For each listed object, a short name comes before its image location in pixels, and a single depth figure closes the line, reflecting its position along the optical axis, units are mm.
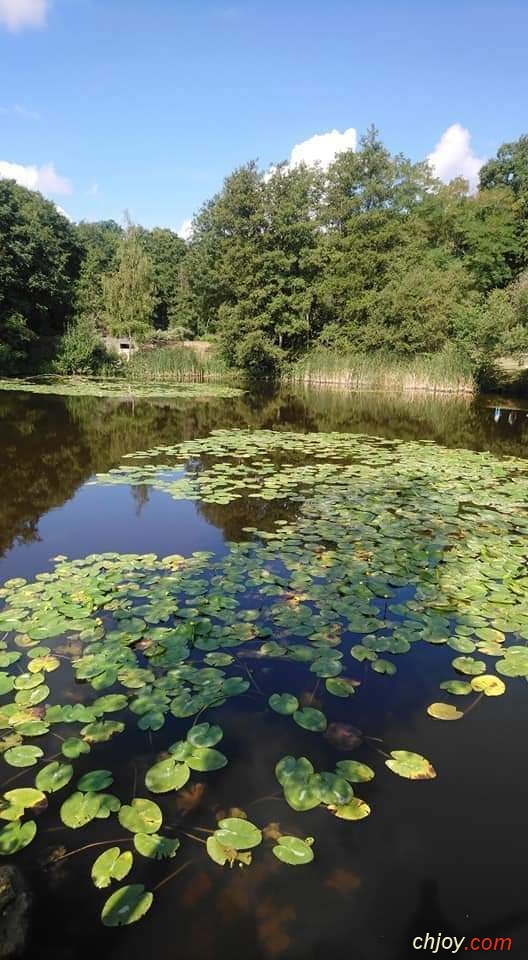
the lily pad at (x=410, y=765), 2045
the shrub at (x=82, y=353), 21000
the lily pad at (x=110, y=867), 1593
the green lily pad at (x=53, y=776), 1924
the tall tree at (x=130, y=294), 23672
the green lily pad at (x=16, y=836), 1697
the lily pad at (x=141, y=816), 1756
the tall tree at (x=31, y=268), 20766
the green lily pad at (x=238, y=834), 1695
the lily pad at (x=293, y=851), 1646
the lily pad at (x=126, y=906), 1499
